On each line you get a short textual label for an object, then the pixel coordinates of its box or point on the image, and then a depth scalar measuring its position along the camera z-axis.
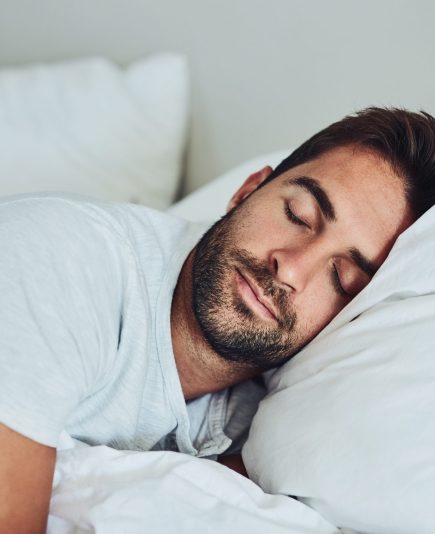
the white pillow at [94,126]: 1.40
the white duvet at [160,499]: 0.68
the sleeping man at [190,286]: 0.72
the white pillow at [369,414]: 0.71
